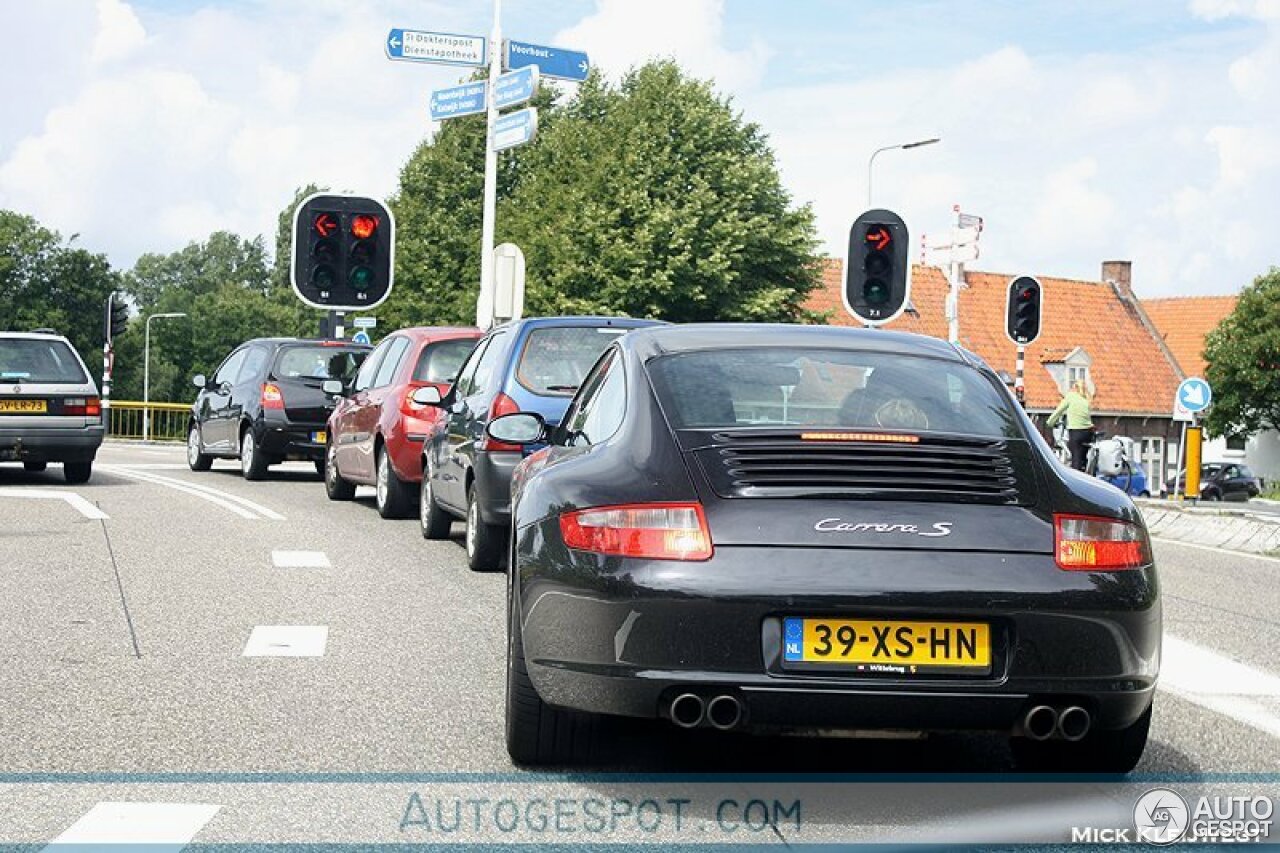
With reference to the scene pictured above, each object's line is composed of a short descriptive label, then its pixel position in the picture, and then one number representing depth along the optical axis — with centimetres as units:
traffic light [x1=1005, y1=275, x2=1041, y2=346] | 2711
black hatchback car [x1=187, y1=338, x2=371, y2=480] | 2106
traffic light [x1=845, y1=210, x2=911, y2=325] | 2233
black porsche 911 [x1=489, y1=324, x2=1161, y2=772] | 514
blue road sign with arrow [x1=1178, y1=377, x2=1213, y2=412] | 3419
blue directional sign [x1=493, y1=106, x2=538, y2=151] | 2597
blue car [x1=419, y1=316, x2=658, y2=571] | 1166
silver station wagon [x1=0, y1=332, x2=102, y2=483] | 1988
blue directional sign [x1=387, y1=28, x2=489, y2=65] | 2664
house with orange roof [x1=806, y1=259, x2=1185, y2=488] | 7331
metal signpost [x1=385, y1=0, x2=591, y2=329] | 2619
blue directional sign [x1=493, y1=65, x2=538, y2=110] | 2581
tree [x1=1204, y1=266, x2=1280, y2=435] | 7625
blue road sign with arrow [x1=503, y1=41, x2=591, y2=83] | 2639
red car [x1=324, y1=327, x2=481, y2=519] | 1533
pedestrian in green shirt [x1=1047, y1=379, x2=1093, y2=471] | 2825
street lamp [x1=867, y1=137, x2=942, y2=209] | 4438
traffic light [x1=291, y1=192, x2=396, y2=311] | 2545
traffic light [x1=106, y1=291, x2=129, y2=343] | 4725
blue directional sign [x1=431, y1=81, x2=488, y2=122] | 2644
